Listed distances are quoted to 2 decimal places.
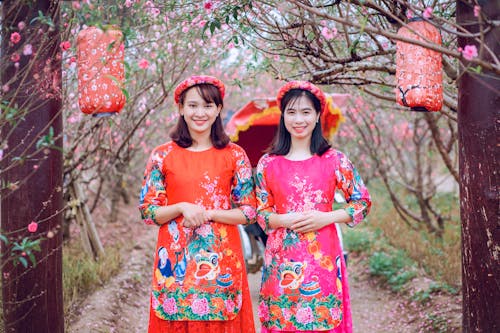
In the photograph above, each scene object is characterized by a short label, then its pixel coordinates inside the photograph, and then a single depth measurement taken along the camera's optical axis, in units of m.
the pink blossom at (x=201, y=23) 4.27
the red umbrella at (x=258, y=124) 6.20
